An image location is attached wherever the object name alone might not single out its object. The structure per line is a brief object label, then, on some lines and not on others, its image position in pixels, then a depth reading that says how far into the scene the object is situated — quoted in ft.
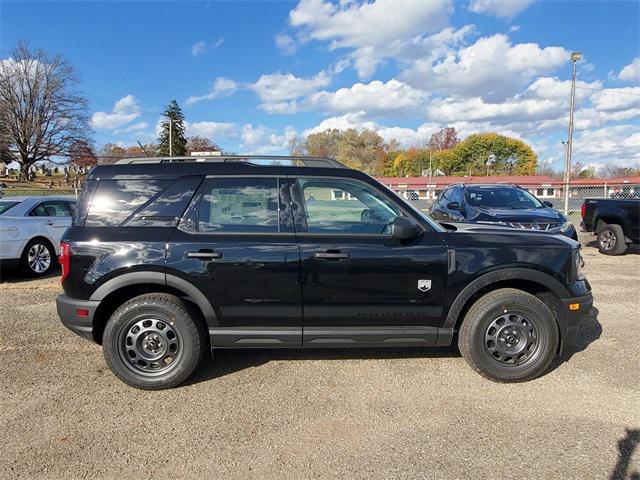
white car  24.77
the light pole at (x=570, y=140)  55.52
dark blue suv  26.11
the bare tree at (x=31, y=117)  184.96
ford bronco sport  12.15
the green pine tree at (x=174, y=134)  231.30
